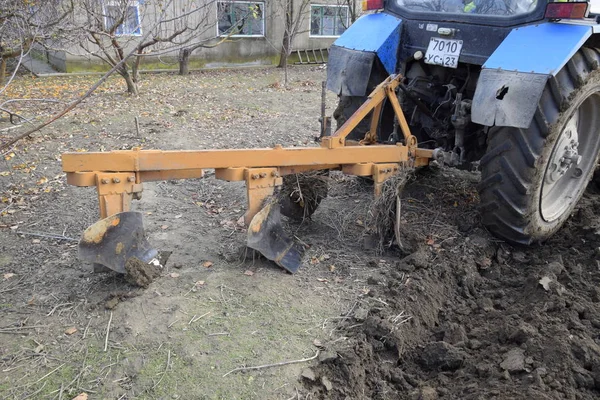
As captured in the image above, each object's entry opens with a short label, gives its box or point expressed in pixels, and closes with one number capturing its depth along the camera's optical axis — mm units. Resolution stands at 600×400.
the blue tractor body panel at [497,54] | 3500
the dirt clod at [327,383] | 2754
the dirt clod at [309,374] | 2779
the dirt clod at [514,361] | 2848
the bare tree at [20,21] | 5023
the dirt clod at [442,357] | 2998
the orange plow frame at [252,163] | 3283
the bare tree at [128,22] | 8312
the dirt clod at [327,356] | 2904
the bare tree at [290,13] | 14977
